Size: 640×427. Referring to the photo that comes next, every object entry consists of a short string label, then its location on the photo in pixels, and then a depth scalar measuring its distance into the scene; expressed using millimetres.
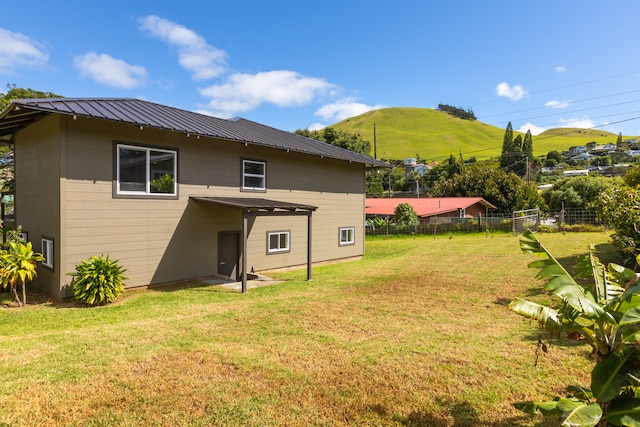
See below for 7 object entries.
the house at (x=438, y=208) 33375
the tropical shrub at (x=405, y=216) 29505
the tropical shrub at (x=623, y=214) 10375
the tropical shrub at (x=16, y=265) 8875
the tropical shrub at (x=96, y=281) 8883
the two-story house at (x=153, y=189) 9523
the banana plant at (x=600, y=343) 2621
